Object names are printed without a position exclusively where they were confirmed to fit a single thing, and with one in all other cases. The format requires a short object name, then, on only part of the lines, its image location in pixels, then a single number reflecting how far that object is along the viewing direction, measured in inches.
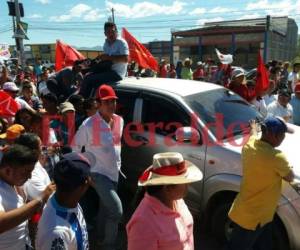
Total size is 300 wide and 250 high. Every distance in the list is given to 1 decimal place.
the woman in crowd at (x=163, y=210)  77.2
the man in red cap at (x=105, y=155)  153.6
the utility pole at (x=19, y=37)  619.5
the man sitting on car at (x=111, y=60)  218.2
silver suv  152.9
